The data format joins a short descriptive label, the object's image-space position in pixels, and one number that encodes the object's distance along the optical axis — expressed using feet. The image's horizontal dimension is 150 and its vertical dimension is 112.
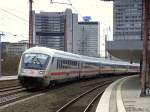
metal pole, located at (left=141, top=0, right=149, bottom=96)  80.13
